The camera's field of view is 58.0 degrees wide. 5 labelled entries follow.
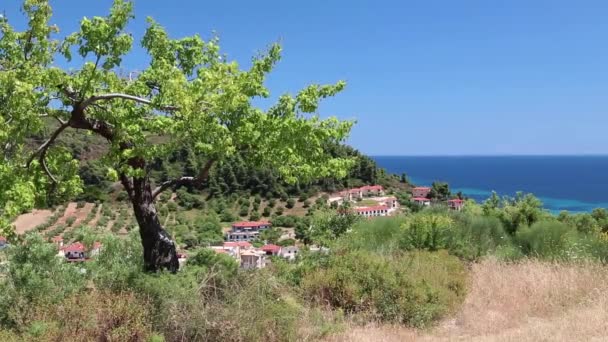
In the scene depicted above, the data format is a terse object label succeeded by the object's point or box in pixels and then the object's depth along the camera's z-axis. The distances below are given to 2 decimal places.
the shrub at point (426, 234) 10.52
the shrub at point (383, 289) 7.04
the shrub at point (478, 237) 10.72
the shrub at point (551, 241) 10.41
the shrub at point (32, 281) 5.53
